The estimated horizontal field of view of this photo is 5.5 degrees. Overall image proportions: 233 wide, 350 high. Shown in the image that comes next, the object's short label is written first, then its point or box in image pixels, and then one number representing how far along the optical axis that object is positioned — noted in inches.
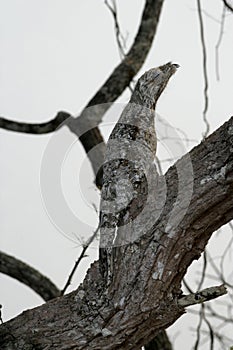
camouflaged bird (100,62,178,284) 191.7
